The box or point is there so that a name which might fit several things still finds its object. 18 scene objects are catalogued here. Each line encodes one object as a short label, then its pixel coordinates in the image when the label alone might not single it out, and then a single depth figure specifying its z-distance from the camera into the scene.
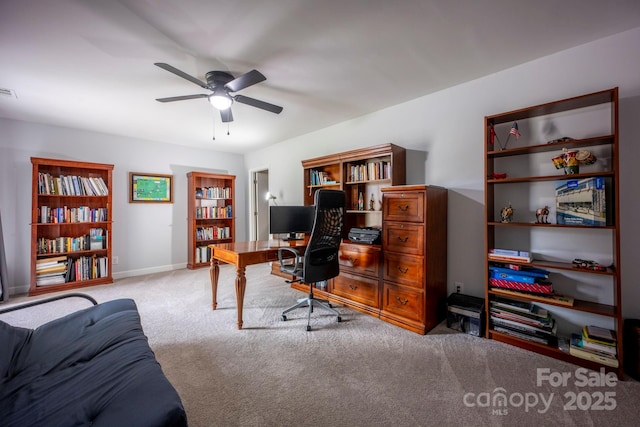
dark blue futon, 0.91
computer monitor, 3.50
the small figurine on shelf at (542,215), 2.22
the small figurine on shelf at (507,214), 2.33
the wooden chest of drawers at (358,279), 2.86
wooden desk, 2.57
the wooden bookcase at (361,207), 2.91
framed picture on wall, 4.59
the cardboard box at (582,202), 1.87
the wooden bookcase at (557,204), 1.92
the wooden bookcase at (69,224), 3.63
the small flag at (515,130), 2.27
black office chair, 2.58
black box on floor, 2.37
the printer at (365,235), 2.95
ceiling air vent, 2.77
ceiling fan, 2.14
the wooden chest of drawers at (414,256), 2.48
